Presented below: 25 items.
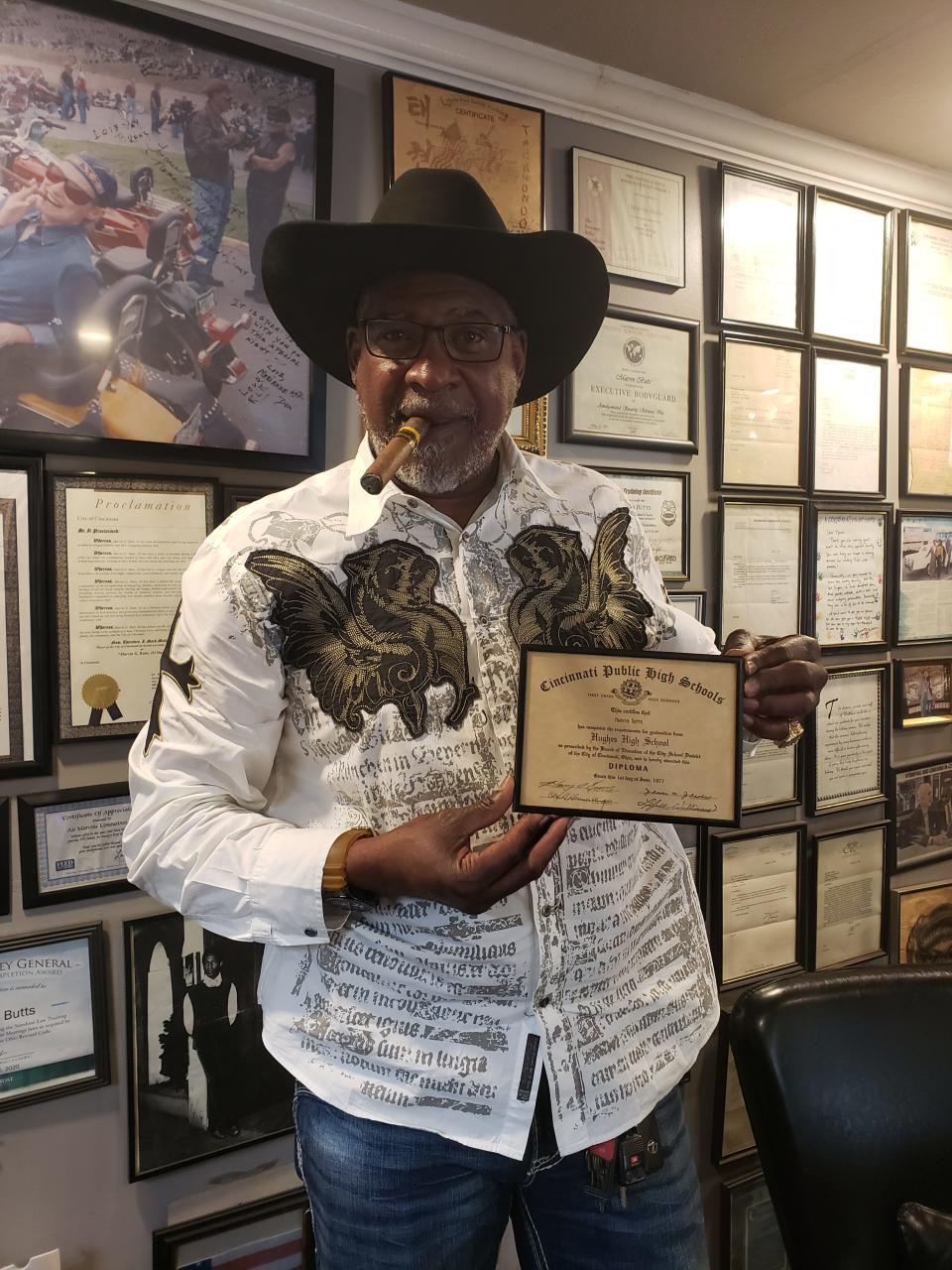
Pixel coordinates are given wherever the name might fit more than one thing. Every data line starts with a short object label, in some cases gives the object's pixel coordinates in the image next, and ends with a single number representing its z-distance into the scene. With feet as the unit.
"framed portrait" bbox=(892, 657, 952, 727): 6.68
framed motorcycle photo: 3.74
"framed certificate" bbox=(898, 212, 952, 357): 6.44
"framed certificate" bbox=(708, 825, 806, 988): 5.83
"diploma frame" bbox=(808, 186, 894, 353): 5.96
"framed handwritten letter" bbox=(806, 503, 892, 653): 6.15
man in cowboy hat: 2.76
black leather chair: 3.22
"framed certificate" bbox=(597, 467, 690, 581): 5.41
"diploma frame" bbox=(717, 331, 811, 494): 5.69
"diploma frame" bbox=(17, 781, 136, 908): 3.90
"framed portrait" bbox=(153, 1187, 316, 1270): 4.31
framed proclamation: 3.92
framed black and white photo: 4.21
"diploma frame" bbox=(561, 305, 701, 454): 5.16
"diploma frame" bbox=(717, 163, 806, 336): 5.59
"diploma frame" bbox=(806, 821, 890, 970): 6.27
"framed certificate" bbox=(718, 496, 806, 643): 5.77
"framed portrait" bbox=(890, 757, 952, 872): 6.73
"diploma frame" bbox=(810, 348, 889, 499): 6.08
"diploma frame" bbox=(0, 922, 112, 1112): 3.92
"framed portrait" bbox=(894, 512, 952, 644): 6.64
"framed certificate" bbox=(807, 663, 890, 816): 6.26
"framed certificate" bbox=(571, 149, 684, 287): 5.11
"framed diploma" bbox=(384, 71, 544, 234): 4.50
